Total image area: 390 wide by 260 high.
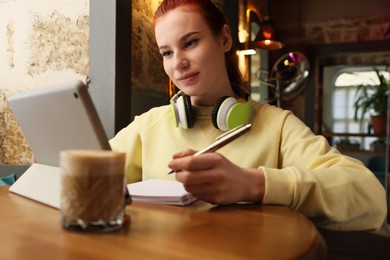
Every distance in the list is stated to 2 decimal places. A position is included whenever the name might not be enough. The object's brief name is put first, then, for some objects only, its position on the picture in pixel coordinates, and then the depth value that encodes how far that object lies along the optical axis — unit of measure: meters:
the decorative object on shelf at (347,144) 6.19
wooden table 0.51
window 6.56
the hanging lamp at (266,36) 4.45
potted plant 5.88
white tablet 0.70
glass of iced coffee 0.59
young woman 0.87
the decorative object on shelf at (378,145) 5.78
